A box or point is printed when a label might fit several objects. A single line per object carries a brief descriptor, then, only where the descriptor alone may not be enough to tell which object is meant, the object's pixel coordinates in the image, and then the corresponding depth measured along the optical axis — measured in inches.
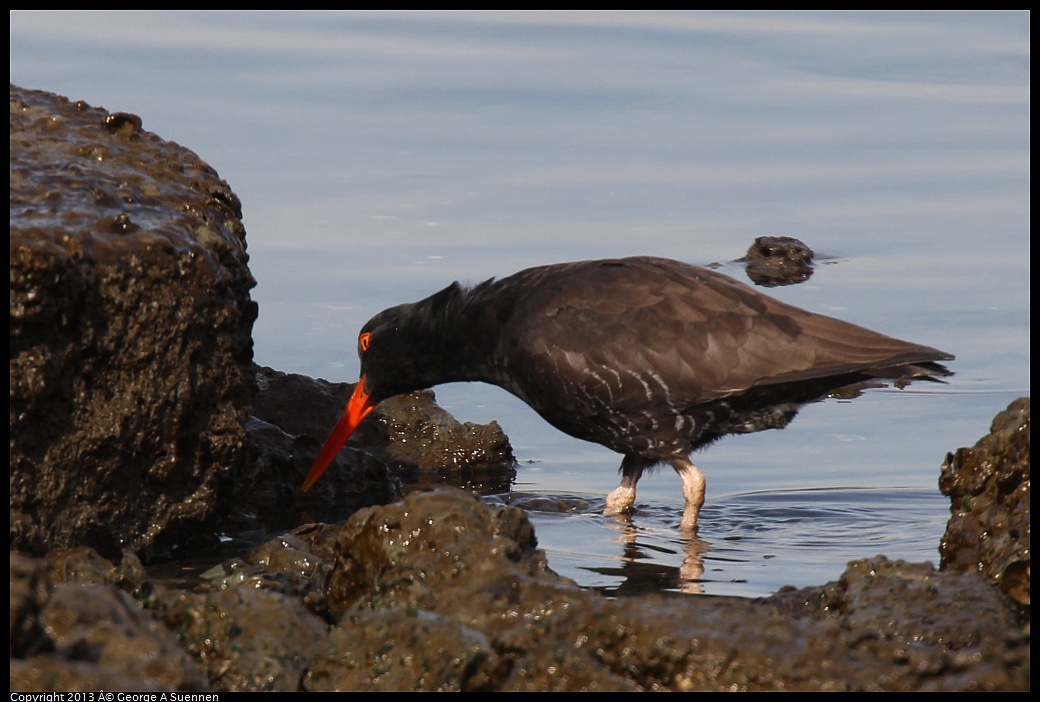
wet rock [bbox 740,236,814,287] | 804.4
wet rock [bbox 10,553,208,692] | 266.7
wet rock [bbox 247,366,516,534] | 556.4
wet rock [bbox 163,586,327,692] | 331.0
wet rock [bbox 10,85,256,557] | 418.6
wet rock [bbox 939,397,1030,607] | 391.2
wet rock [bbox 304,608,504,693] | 302.2
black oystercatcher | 546.9
